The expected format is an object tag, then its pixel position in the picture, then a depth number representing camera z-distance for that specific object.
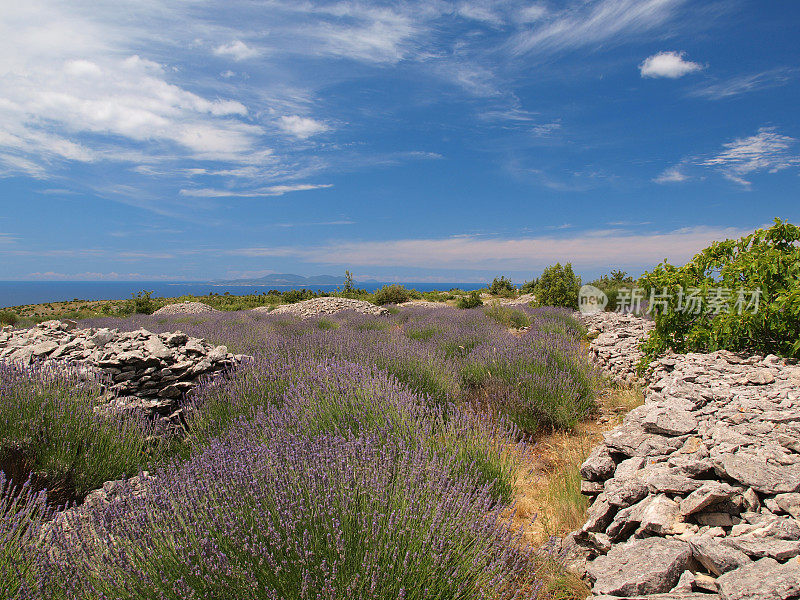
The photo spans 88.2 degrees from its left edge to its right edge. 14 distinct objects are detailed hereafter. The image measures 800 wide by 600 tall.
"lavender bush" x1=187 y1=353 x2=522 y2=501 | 2.94
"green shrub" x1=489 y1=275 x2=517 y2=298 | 27.15
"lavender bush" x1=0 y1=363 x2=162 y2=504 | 3.23
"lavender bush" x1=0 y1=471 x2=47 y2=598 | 1.73
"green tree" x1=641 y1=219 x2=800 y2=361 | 4.44
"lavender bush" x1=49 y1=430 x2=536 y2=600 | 1.62
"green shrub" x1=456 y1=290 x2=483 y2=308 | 18.58
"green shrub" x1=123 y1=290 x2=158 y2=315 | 19.47
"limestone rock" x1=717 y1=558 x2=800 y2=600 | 1.50
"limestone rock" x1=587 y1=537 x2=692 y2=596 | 1.78
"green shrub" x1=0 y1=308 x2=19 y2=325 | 15.48
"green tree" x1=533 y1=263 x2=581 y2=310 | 14.41
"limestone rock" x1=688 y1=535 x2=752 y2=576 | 1.72
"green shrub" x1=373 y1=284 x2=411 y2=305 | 22.09
